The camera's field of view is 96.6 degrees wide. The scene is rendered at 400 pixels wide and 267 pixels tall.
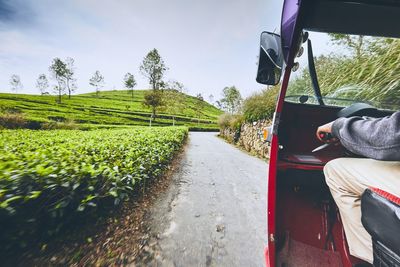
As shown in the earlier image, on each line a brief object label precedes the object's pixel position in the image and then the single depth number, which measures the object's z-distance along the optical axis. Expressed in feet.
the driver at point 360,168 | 3.18
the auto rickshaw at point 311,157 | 3.39
